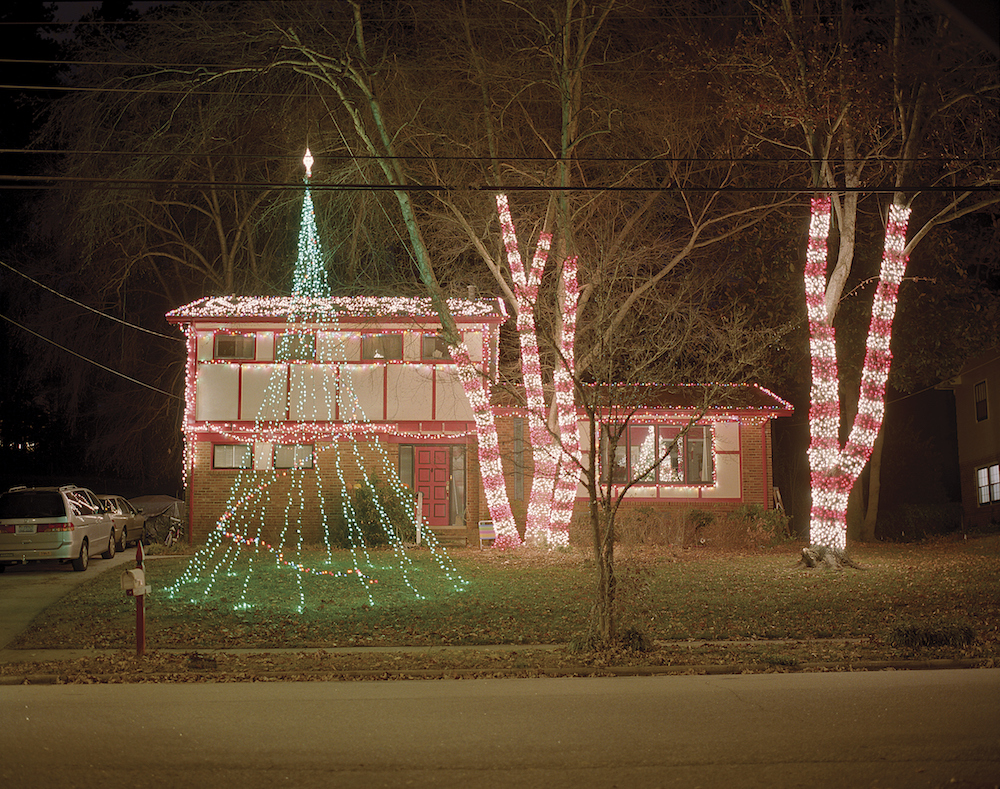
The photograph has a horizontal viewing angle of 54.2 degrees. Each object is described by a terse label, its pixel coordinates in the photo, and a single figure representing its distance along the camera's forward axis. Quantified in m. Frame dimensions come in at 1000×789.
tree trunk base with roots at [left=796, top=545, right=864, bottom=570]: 18.55
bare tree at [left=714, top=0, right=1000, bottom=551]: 16.94
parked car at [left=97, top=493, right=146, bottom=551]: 25.02
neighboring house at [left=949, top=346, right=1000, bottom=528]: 32.78
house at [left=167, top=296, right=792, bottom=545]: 26.17
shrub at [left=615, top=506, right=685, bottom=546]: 23.39
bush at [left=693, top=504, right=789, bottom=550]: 24.28
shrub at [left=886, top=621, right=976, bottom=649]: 10.88
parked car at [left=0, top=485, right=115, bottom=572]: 19.59
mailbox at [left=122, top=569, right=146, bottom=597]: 10.53
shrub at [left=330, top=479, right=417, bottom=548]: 24.02
